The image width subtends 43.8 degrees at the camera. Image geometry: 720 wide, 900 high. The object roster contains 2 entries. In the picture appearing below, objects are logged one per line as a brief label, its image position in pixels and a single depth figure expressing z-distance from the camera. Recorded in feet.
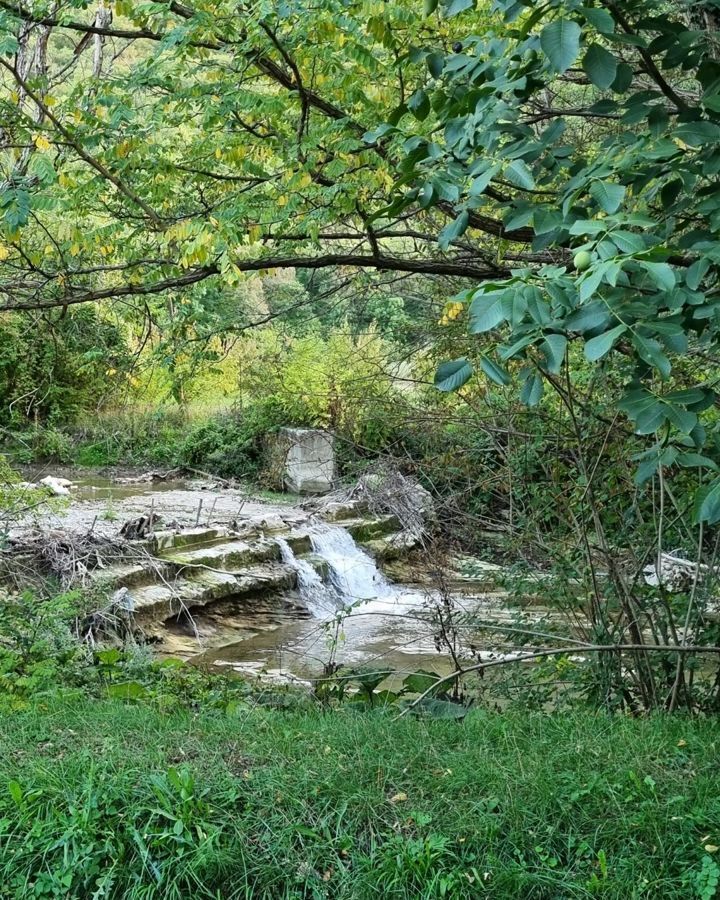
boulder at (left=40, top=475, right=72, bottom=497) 46.39
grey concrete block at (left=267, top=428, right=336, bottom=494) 51.78
